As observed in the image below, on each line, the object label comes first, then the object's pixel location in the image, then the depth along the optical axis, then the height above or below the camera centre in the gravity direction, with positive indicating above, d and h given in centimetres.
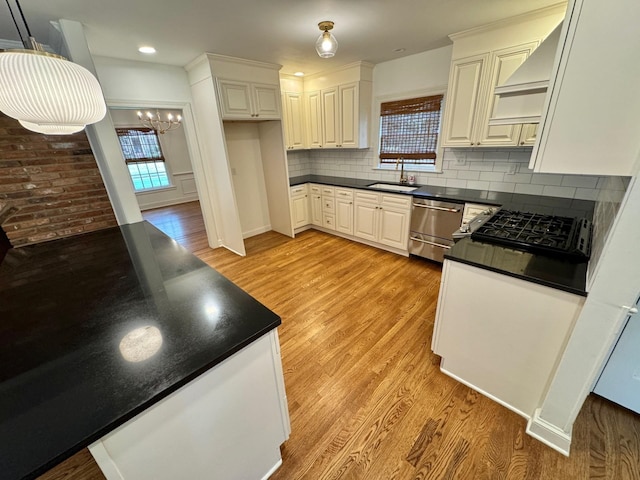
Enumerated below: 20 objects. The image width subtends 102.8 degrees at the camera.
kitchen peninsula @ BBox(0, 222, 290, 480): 66 -62
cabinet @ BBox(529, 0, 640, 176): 85 +14
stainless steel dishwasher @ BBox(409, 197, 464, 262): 276 -93
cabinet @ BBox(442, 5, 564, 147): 216 +60
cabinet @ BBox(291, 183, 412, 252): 326 -95
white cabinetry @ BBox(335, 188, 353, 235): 375 -94
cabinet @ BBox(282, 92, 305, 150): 387 +39
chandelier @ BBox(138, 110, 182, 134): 558 +67
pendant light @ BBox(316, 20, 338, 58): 182 +67
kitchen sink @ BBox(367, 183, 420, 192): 342 -59
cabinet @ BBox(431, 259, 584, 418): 124 -101
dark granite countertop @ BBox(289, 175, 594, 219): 217 -59
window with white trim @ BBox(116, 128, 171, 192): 613 -9
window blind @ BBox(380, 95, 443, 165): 316 +14
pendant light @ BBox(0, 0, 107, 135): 92 +25
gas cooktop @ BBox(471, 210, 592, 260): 139 -58
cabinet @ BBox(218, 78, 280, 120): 300 +57
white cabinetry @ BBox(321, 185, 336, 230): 397 -93
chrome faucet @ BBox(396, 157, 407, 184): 355 -41
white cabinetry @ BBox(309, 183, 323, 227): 417 -91
